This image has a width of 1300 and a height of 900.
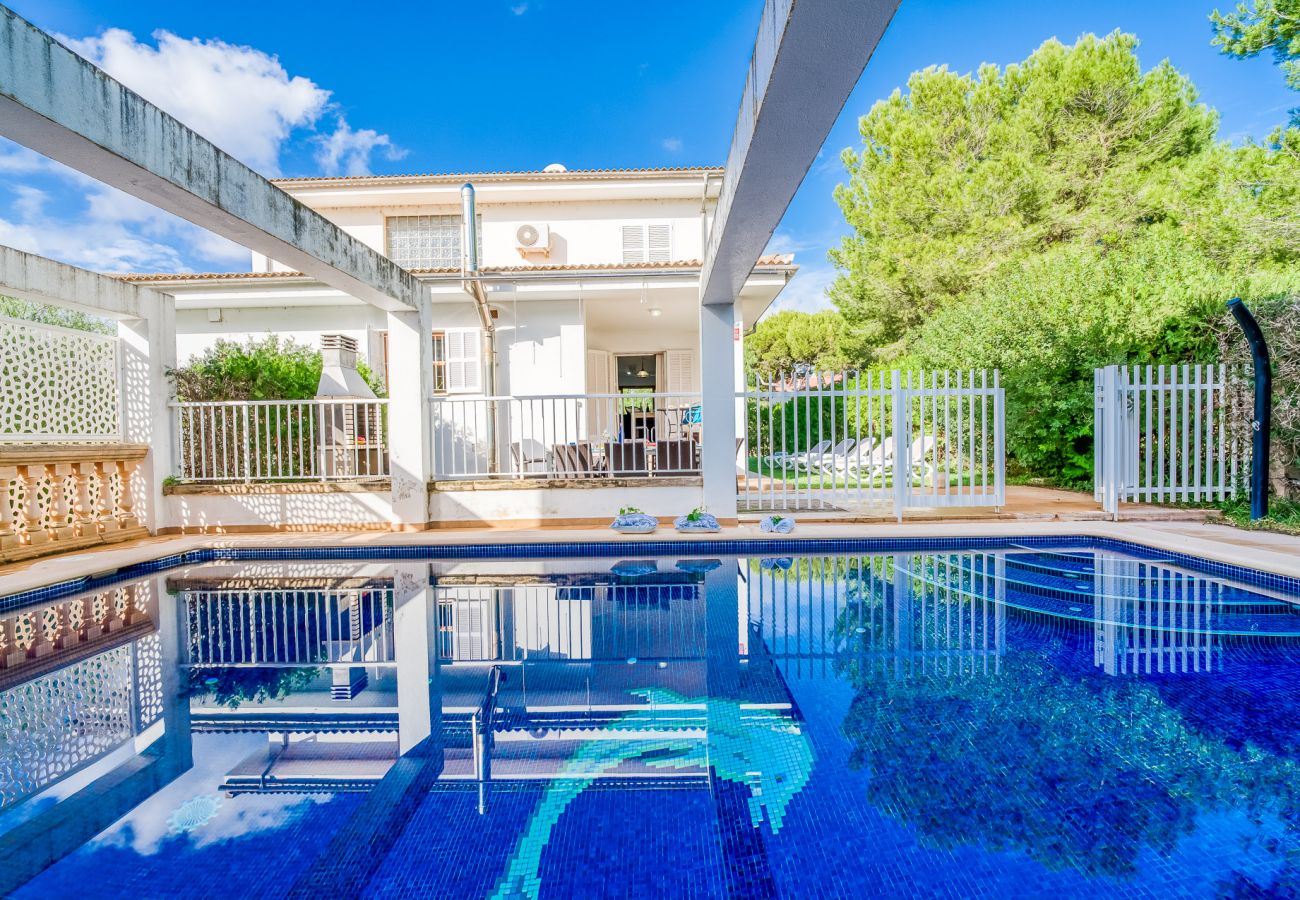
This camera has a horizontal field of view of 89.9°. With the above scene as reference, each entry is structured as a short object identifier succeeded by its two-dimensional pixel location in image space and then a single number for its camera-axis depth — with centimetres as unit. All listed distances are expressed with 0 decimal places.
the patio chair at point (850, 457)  1282
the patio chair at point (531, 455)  1051
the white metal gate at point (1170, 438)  782
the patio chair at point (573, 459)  895
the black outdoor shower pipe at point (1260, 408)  699
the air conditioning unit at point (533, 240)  1467
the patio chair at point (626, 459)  844
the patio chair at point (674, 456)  1058
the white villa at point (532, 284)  1138
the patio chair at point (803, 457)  1391
